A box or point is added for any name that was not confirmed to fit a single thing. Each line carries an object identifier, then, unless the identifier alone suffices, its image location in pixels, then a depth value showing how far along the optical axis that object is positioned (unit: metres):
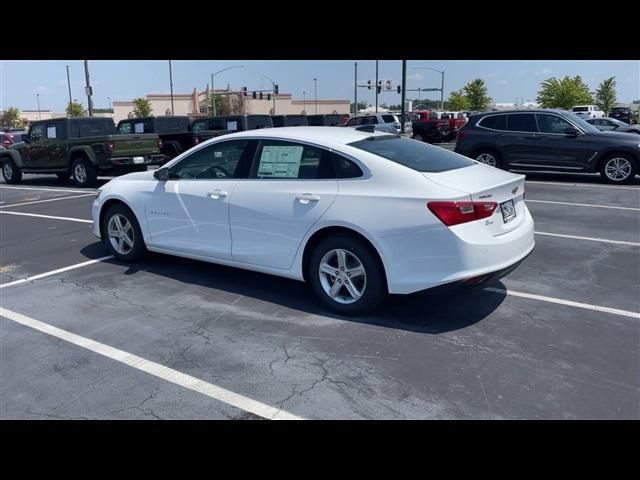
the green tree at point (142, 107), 68.56
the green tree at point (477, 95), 62.56
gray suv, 12.05
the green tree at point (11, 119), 84.25
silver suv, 26.73
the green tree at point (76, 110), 78.06
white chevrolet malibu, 4.11
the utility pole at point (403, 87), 18.55
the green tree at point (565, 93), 53.28
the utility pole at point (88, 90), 26.57
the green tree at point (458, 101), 70.20
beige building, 86.53
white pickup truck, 41.53
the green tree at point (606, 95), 54.17
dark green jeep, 13.68
